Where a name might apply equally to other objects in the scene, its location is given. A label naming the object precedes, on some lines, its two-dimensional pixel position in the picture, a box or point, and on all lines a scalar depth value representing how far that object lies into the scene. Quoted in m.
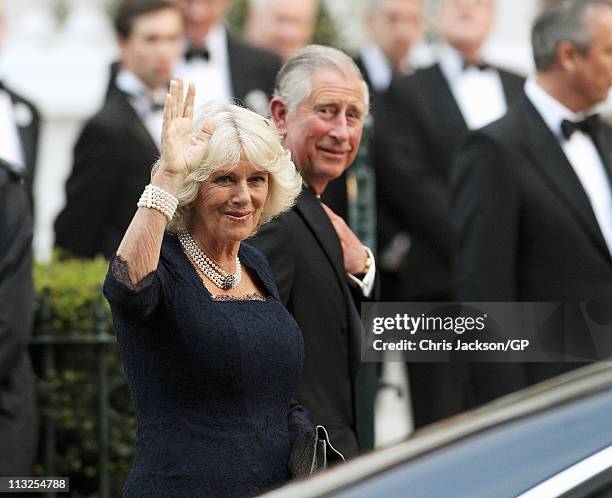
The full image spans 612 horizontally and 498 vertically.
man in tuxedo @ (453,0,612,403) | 11.95
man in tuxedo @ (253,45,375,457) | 9.41
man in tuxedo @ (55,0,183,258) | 15.40
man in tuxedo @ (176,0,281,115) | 16.87
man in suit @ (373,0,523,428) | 16.09
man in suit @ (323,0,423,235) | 19.02
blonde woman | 7.79
